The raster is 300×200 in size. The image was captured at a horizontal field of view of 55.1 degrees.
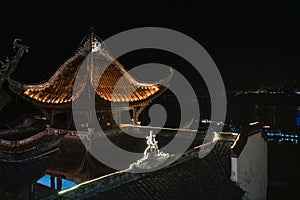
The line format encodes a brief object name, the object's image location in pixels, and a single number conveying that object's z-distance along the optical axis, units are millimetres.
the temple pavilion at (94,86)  11727
